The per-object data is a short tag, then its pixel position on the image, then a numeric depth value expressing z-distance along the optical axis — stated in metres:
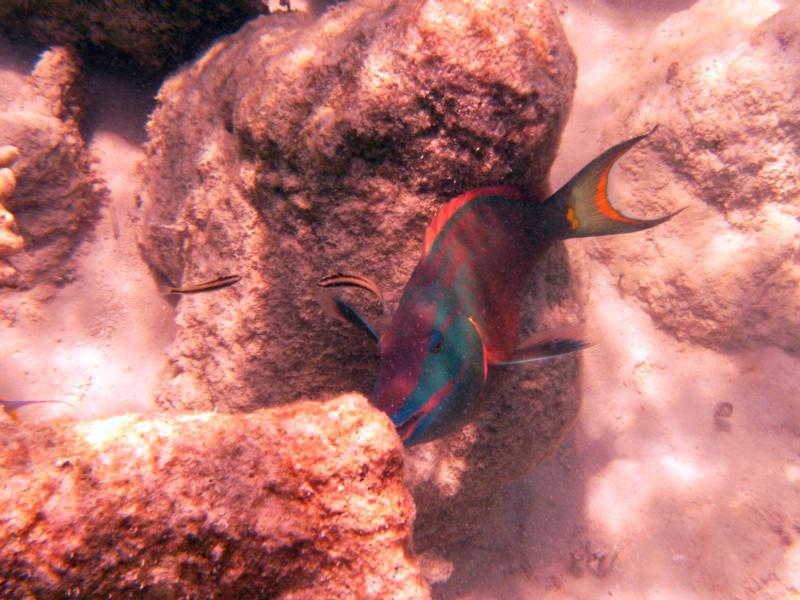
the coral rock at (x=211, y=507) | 1.10
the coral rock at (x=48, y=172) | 3.27
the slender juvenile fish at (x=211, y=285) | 1.96
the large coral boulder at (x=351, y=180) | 1.93
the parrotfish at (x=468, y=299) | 1.65
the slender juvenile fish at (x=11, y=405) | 2.62
